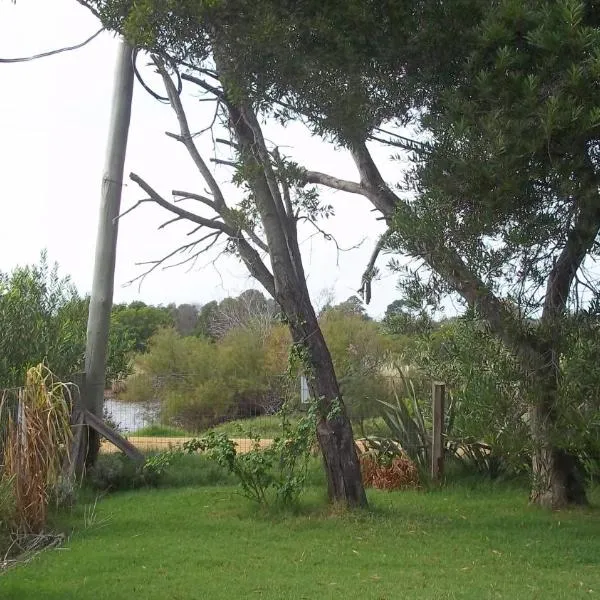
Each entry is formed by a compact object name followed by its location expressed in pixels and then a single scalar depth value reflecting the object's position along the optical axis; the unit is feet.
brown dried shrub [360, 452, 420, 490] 40.45
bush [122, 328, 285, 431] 85.76
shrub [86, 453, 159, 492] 41.14
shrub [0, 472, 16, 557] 27.32
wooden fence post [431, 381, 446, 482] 40.01
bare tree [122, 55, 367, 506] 32.42
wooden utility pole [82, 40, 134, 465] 45.37
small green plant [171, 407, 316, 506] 32.30
